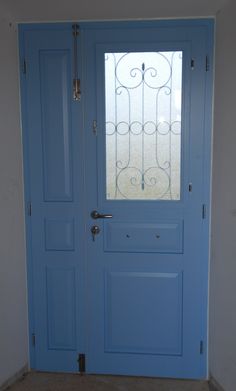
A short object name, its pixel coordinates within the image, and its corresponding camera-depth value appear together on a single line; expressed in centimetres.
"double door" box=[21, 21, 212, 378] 226
